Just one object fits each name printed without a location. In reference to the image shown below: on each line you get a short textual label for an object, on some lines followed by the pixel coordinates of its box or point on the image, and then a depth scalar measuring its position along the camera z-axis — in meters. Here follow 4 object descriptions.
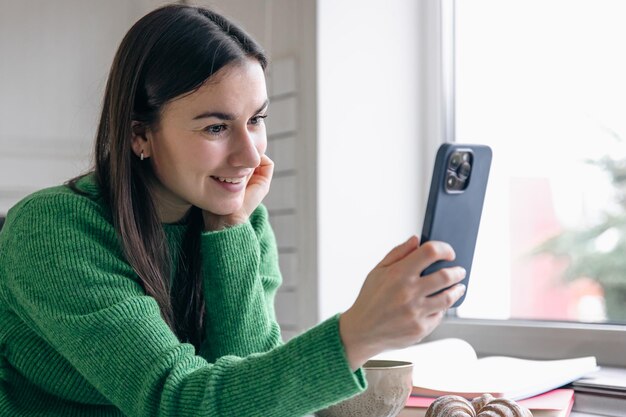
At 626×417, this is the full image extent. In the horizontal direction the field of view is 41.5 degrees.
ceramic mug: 1.01
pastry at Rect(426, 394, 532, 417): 0.96
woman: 0.84
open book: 1.19
